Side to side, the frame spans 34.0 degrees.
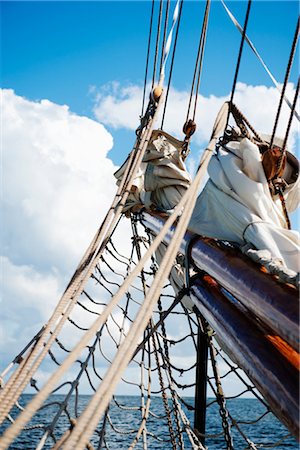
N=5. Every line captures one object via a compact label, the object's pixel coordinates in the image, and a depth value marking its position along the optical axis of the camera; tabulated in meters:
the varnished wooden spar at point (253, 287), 1.45
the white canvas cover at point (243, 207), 1.89
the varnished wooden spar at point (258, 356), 1.42
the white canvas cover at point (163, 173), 4.72
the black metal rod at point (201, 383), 3.77
